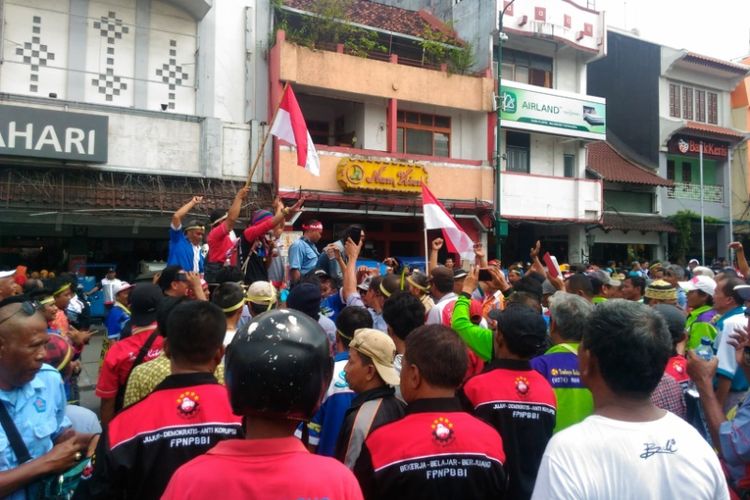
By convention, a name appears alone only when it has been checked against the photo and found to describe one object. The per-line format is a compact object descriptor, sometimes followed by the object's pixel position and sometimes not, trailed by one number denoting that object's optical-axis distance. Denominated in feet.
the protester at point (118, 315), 19.08
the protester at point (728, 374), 12.16
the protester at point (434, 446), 7.45
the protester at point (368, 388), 8.45
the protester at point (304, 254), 22.99
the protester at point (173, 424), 7.13
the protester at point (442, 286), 15.96
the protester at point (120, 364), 11.26
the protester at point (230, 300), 12.06
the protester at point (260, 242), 19.88
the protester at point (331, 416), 9.64
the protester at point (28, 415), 7.15
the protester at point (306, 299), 13.17
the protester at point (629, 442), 5.67
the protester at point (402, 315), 11.91
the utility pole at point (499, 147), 55.01
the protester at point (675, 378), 10.34
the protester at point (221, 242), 19.33
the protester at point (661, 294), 18.16
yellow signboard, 51.90
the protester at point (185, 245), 19.43
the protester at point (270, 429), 4.76
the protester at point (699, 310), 16.07
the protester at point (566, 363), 10.80
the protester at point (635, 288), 21.50
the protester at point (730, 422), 7.96
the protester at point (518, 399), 9.57
